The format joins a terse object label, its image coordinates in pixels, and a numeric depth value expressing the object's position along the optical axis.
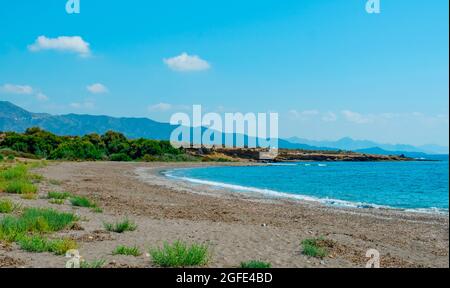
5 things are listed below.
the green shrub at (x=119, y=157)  80.85
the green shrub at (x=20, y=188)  19.47
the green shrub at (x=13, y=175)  25.40
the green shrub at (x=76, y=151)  71.38
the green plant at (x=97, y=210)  15.47
